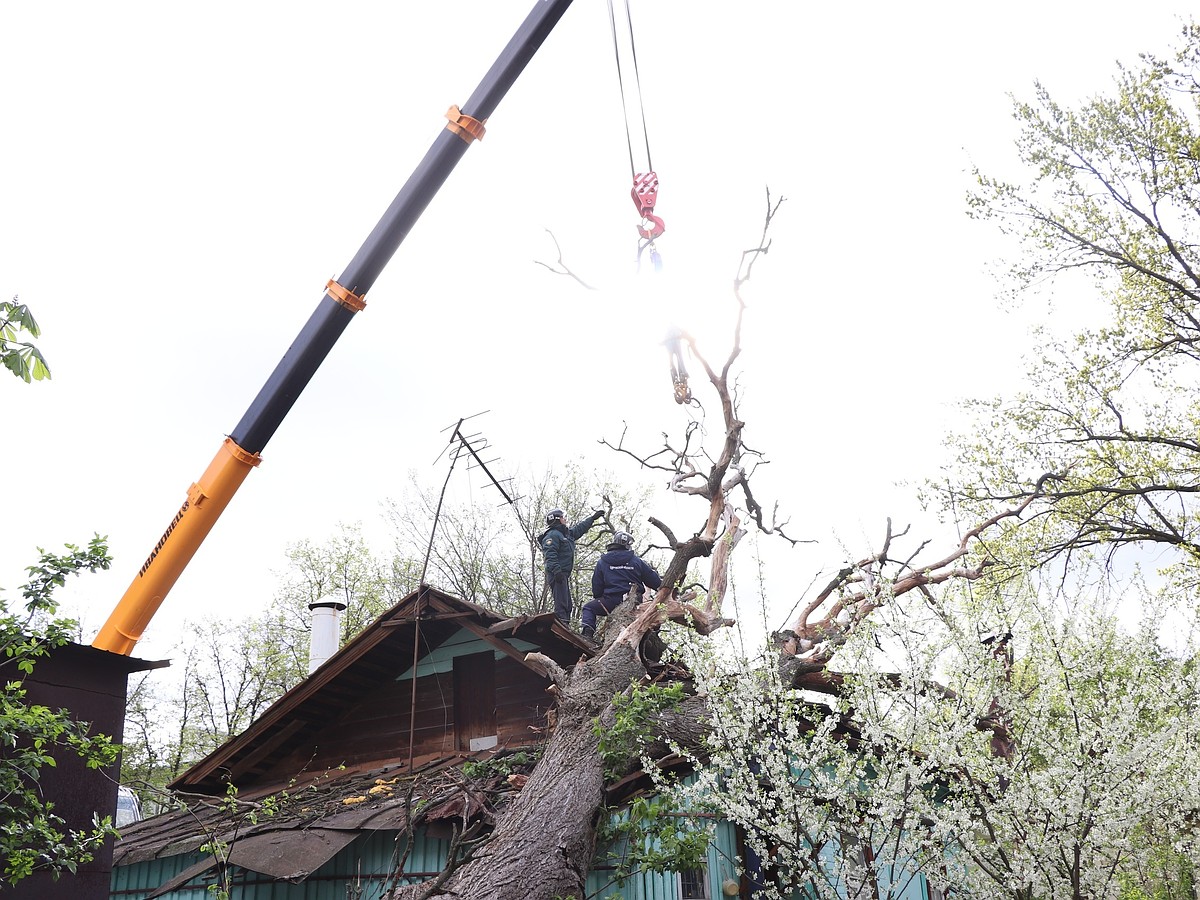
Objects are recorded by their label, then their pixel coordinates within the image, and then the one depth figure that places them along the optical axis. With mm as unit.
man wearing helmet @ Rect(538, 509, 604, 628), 11852
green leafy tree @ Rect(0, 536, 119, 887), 4738
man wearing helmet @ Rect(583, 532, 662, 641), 11055
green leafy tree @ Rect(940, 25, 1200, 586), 13000
